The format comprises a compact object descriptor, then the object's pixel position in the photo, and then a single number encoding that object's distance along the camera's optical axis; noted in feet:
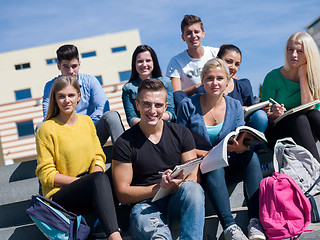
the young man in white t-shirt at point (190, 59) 13.70
